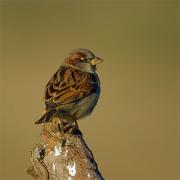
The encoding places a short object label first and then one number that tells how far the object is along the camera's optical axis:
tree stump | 6.04
